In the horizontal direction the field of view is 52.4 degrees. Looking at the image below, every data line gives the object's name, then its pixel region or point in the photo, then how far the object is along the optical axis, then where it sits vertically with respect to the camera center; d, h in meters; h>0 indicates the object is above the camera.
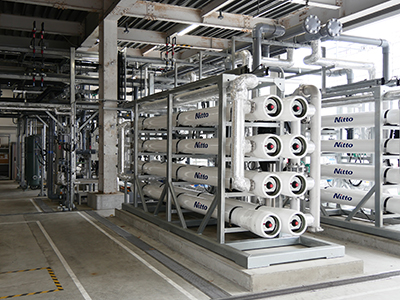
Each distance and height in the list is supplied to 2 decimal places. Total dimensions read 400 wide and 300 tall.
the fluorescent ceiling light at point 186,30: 11.61 +3.56
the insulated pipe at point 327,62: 9.60 +2.11
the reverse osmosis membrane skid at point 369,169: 6.96 -0.41
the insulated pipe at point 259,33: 9.12 +2.64
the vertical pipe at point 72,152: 10.75 -0.15
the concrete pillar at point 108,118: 10.78 +0.77
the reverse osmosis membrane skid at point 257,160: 5.14 -0.19
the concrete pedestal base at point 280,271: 4.67 -1.51
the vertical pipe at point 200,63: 9.96 +2.09
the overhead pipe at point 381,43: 9.47 +2.47
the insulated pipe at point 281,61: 9.73 +2.10
